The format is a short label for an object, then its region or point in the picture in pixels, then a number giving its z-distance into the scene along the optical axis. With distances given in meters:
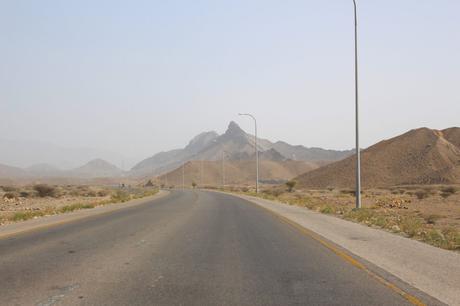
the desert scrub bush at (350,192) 76.61
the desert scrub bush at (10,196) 62.29
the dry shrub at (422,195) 59.91
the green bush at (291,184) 98.03
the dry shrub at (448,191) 62.76
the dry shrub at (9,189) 81.62
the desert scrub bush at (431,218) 25.71
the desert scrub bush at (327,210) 30.75
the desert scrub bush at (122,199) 50.35
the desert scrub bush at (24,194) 68.94
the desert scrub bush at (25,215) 26.05
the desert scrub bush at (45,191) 69.44
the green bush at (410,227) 17.91
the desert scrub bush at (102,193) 70.74
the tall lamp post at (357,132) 27.53
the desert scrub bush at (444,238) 14.54
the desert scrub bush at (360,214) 24.52
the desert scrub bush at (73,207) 33.50
